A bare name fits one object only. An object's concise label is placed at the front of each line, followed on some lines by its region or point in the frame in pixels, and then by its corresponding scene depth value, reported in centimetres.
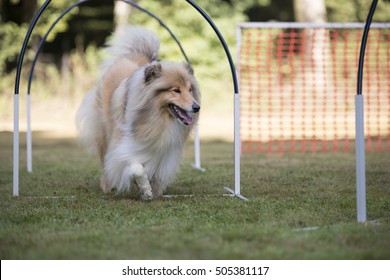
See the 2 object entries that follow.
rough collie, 1102
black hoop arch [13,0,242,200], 1143
